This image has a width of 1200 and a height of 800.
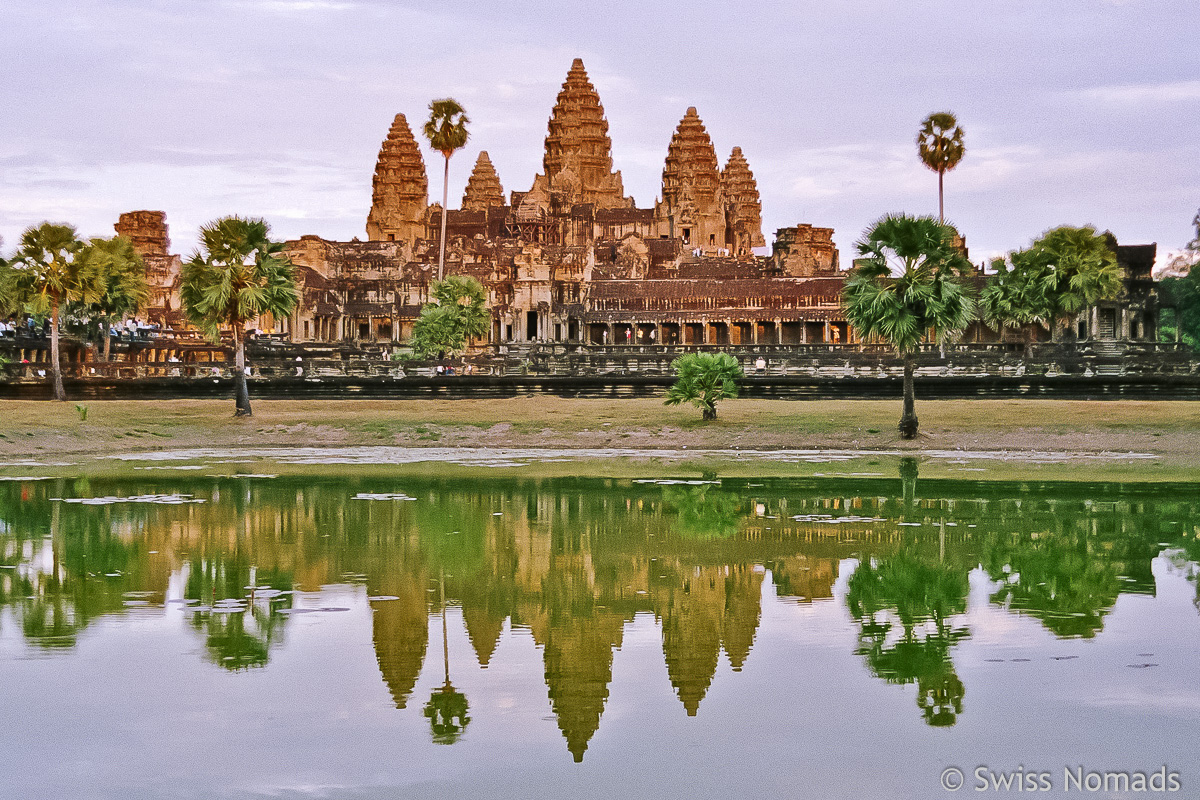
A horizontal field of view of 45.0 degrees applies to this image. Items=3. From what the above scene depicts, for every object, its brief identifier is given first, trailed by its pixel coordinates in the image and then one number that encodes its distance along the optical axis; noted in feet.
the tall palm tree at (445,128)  305.32
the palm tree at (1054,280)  238.27
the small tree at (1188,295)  288.30
